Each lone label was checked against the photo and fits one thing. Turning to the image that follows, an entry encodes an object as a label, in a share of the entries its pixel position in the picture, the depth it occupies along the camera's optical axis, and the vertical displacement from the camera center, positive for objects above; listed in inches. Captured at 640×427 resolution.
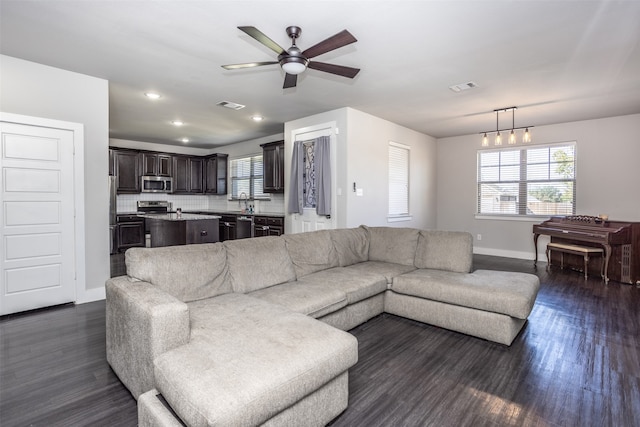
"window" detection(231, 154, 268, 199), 314.8 +29.0
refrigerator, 273.4 -12.1
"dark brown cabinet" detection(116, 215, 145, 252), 282.6 -23.7
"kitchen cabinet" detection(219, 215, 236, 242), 295.3 -20.3
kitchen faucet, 328.2 +5.9
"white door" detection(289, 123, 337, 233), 213.9 -1.6
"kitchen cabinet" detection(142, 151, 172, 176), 307.6 +40.0
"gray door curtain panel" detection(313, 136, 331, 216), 215.0 +21.8
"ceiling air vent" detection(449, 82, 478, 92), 161.0 +61.4
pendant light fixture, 197.8 +61.7
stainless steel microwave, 308.0 +20.3
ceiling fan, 94.8 +48.9
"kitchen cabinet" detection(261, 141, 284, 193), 262.8 +32.8
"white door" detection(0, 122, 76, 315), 131.5 -5.7
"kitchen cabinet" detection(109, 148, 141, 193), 286.5 +32.9
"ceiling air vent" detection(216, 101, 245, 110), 197.0 +62.3
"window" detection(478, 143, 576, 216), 241.6 +22.0
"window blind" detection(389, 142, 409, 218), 247.9 +21.4
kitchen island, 208.4 -16.2
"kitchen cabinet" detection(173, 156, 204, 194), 331.9 +32.1
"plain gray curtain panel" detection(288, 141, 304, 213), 232.5 +19.0
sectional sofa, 55.5 -27.9
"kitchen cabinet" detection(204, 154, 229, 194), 346.6 +33.7
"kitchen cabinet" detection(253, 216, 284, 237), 251.6 -15.7
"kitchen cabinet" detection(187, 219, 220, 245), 208.5 -16.7
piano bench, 196.7 -26.1
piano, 186.5 -19.0
